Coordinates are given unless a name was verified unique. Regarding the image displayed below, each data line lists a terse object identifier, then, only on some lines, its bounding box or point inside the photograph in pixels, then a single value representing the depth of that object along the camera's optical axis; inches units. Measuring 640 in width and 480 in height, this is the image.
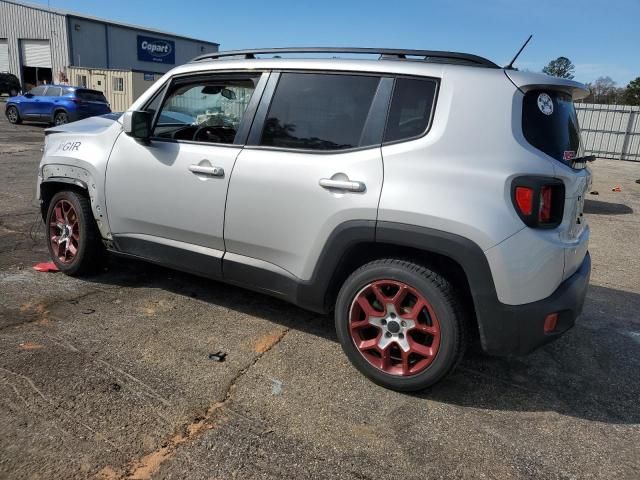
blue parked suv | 759.7
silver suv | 106.4
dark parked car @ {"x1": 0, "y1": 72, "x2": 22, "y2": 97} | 1327.6
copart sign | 1659.8
